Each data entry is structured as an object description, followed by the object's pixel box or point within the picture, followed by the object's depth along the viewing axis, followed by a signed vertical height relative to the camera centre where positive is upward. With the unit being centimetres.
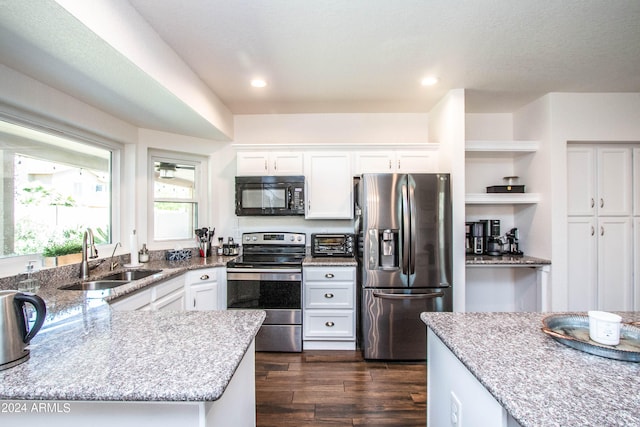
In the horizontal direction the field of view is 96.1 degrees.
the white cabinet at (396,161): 318 +60
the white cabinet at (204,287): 271 -69
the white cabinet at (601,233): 293 -19
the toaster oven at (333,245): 320 -33
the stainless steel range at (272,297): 284 -81
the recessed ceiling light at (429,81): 260 +124
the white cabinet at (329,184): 319 +35
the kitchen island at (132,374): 76 -46
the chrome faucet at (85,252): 219 -27
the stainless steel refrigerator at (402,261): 269 -43
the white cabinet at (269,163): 321 +59
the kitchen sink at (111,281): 207 -50
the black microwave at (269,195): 312 +23
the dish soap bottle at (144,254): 288 -38
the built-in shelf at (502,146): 304 +73
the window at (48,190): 193 +21
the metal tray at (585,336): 93 -45
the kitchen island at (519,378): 70 -47
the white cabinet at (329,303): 286 -87
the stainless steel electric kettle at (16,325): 88 -34
